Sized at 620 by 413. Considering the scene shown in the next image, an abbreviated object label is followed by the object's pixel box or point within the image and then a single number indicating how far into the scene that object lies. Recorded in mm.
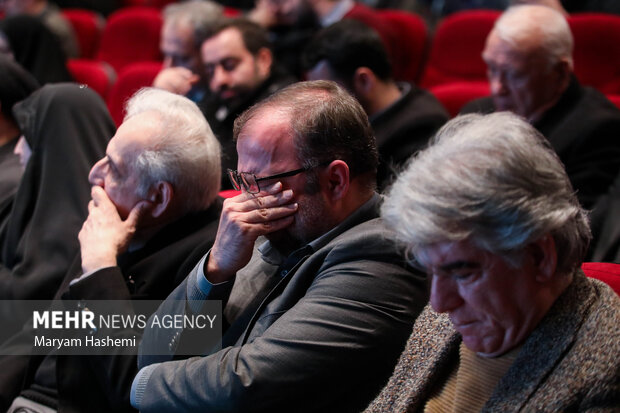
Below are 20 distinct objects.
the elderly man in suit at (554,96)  2342
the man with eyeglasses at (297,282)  1267
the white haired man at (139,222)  1671
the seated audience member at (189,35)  3514
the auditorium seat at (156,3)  5094
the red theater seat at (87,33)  4789
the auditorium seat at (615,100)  2553
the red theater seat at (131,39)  4469
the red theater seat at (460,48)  3650
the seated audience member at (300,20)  3746
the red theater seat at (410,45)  3957
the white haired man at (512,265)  1024
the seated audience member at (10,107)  2260
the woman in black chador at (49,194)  1924
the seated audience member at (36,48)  3820
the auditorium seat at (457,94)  3031
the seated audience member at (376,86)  2648
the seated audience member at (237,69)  3100
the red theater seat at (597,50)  3119
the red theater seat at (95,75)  3756
